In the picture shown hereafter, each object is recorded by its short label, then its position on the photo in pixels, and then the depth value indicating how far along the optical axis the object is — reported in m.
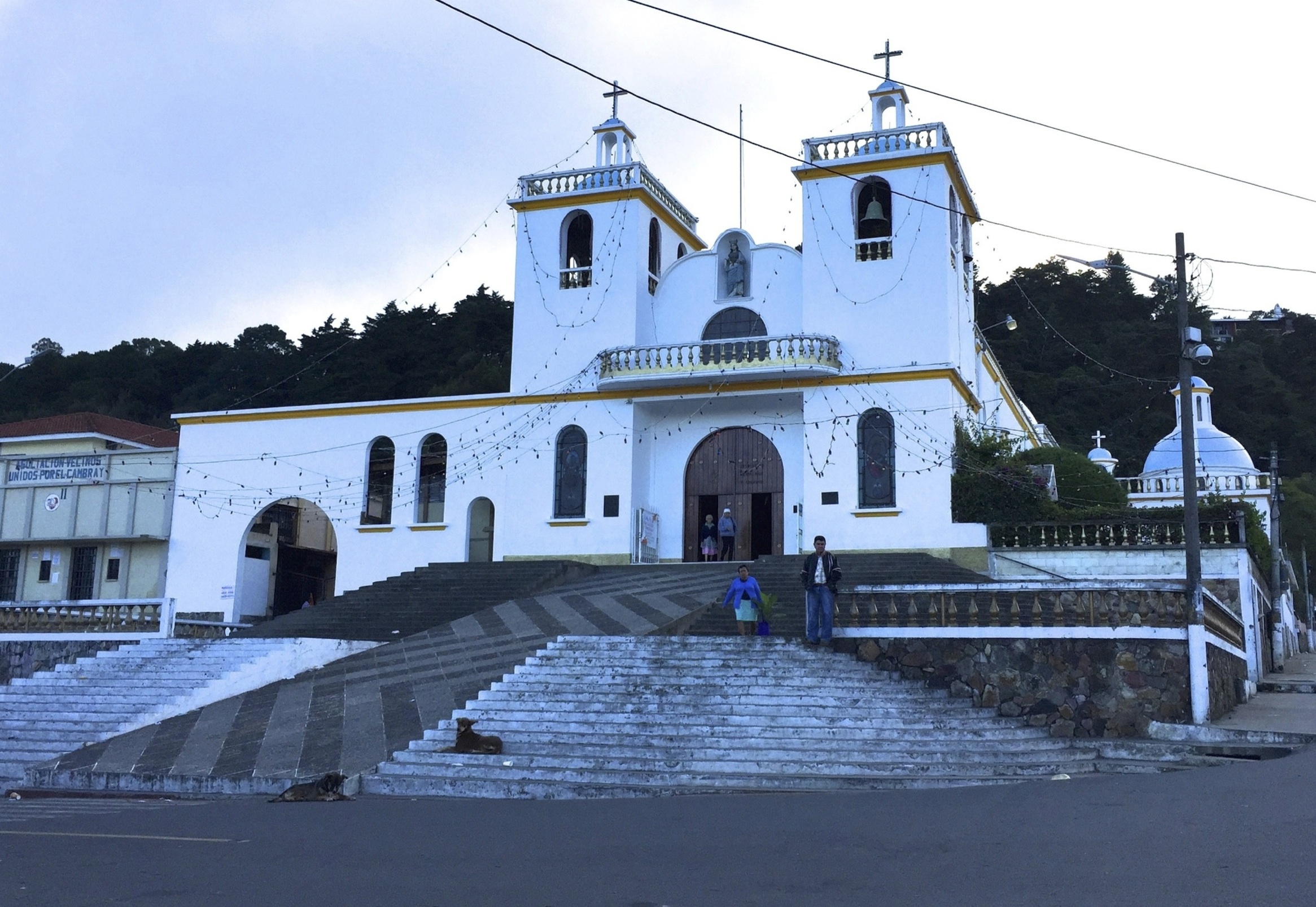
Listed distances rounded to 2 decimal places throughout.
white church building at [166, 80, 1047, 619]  23.77
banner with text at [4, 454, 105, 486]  29.80
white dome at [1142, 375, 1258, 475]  40.69
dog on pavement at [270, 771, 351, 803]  10.25
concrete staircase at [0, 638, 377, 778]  15.30
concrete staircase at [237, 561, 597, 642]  20.61
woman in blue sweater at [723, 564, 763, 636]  15.12
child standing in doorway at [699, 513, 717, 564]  24.28
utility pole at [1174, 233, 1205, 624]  13.75
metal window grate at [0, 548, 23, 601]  30.72
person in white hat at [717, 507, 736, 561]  24.14
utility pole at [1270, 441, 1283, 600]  31.84
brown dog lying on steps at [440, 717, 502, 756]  11.53
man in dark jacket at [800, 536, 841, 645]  13.92
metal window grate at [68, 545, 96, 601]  29.88
